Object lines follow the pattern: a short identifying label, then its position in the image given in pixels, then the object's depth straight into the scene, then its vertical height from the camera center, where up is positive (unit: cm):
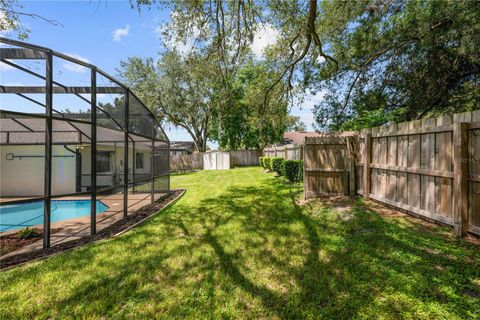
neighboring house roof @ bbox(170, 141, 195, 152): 2807 +178
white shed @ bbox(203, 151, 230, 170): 2072 -24
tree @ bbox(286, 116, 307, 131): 4619 +685
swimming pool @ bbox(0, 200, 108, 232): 659 -195
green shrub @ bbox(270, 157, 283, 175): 1179 -39
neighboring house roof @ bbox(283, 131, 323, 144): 3368 +331
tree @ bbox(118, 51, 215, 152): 2023 +681
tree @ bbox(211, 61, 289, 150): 2442 +333
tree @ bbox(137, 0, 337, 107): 553 +377
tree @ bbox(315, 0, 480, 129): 688 +371
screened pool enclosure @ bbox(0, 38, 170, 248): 361 +60
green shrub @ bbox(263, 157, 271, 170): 1510 -34
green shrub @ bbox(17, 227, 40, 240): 446 -160
